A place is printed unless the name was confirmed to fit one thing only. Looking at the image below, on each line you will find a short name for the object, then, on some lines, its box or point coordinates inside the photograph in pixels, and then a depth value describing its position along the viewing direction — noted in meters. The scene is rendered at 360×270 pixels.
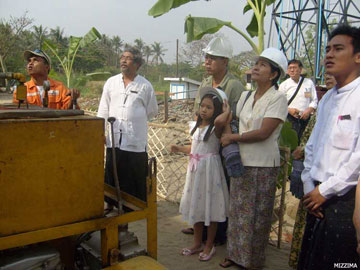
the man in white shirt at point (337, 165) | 1.70
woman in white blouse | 2.50
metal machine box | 1.34
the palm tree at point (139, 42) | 49.78
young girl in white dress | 2.82
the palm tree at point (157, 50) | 57.72
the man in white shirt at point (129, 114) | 3.48
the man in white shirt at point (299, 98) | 5.04
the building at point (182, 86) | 21.42
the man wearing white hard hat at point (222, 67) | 2.96
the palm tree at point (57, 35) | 37.48
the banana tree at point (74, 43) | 9.18
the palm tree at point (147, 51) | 56.56
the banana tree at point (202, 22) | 5.73
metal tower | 6.87
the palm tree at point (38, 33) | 34.88
